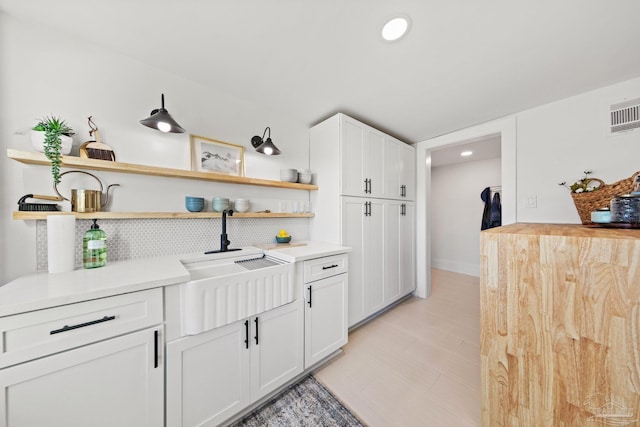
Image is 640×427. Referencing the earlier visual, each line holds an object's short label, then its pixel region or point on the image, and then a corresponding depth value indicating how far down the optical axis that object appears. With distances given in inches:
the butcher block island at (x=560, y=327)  30.3
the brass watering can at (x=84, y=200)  47.1
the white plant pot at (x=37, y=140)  43.0
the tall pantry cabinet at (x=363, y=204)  81.1
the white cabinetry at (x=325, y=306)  60.2
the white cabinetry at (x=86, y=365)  28.6
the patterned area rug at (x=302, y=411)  47.1
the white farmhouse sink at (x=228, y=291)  40.5
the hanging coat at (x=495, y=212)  126.5
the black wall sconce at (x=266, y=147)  71.3
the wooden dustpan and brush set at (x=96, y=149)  48.9
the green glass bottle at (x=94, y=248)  45.2
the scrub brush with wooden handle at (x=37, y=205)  42.3
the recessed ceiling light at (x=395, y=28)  44.4
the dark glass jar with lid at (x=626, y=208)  40.0
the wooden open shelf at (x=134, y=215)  42.2
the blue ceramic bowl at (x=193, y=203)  60.7
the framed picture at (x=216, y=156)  64.7
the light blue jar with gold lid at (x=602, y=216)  45.7
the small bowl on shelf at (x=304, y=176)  84.7
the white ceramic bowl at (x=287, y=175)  80.2
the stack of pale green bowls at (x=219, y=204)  64.9
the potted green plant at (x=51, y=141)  43.0
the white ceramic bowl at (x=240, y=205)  69.4
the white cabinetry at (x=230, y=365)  40.2
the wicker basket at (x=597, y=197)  48.3
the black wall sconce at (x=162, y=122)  50.5
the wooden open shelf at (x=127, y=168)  42.1
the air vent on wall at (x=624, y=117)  62.7
